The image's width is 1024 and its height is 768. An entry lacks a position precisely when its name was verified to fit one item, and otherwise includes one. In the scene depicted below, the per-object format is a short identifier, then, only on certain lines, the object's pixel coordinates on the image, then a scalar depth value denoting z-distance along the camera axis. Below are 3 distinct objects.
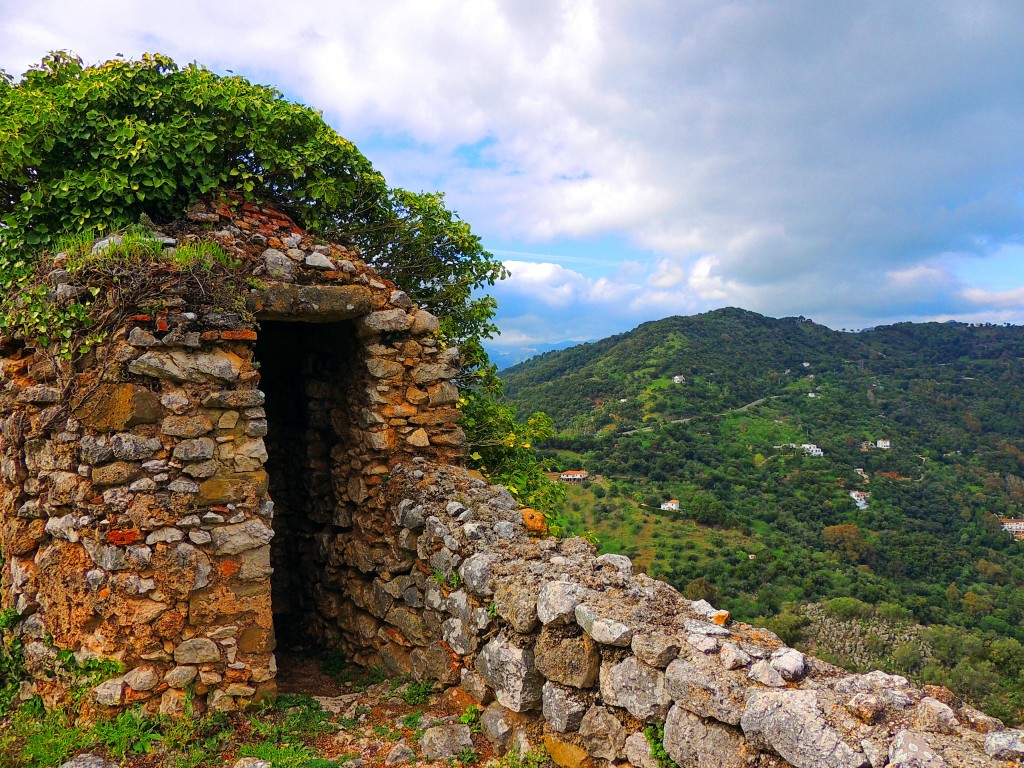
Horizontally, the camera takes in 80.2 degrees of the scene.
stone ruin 2.92
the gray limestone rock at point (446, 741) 4.05
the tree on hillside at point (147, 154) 5.47
